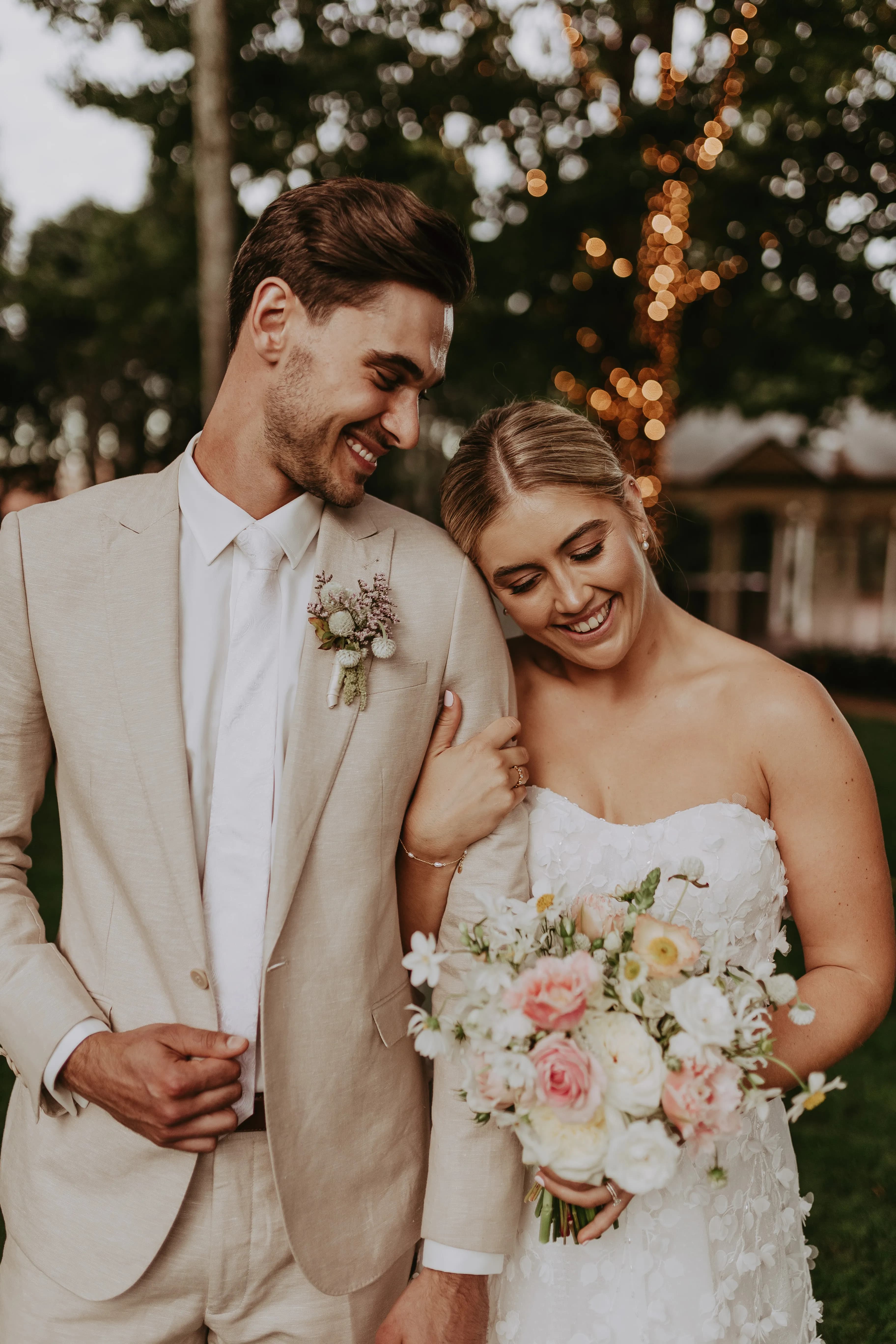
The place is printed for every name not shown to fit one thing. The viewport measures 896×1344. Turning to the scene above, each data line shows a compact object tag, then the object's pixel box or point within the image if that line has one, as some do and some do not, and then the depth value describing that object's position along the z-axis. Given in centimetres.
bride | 233
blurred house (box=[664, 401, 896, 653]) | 2345
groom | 203
